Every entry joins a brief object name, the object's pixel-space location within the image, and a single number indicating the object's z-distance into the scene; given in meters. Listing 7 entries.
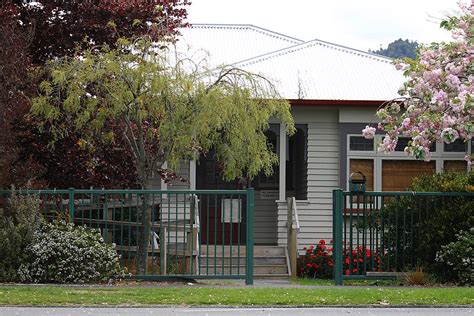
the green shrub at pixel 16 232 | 15.91
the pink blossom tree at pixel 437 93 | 16.11
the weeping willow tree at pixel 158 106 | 17.86
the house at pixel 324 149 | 22.59
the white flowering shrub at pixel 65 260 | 15.88
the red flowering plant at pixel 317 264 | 20.95
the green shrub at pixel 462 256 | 16.31
